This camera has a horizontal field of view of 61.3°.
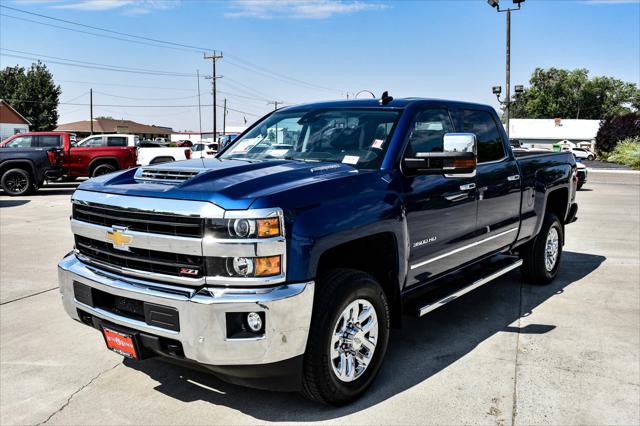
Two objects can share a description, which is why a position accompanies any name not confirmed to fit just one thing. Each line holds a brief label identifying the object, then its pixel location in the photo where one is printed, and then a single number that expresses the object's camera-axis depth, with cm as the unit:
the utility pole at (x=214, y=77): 5819
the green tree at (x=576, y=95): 10288
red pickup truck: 1752
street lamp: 2716
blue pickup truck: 278
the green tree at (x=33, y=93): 6700
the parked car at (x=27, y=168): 1586
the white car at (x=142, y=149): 1861
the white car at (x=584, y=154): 4477
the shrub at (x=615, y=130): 4495
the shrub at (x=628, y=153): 3556
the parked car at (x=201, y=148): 2428
